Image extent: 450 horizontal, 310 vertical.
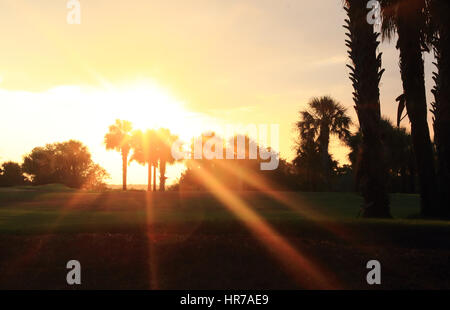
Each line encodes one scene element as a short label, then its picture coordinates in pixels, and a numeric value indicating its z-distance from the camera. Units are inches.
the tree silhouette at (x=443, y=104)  731.4
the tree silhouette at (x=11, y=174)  3255.4
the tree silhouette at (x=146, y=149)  3203.7
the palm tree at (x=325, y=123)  2130.9
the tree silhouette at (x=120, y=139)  3275.1
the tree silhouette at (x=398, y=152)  2161.7
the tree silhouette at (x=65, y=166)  3622.0
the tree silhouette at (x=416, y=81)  740.6
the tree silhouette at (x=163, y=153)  3174.0
